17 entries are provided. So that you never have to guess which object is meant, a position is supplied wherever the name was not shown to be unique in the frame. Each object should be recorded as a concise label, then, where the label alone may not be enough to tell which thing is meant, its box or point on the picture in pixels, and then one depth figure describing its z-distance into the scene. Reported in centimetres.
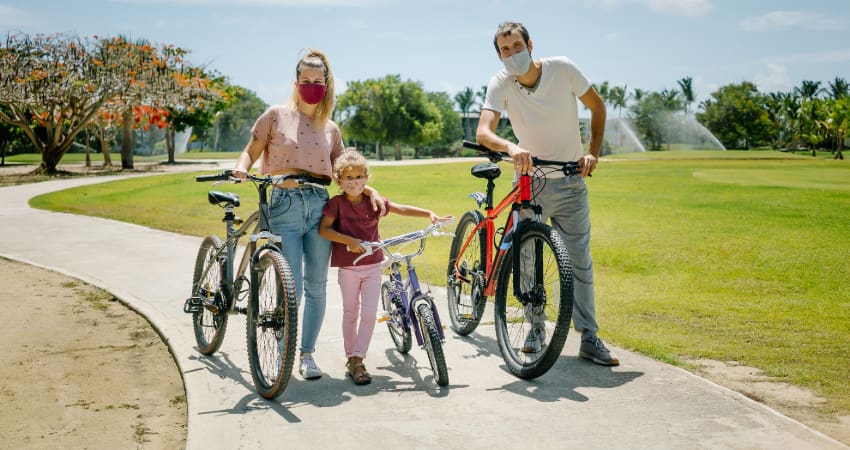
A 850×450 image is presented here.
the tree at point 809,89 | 13076
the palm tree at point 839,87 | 12675
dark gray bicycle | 450
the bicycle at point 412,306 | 473
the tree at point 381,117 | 9000
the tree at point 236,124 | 12212
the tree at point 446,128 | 10638
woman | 502
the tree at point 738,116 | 10094
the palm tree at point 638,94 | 13250
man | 525
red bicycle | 477
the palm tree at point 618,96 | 13462
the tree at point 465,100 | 15312
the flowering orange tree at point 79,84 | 3222
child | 493
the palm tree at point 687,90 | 13562
